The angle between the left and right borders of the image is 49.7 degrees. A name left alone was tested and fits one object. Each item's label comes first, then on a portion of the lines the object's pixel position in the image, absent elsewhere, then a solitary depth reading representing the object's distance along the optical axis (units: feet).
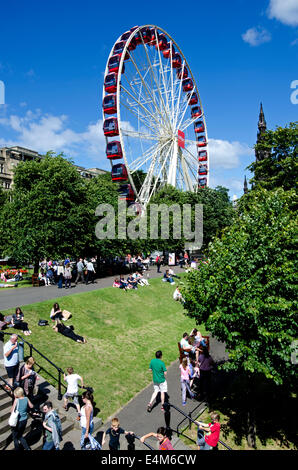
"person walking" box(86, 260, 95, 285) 73.10
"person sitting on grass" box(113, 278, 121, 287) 72.10
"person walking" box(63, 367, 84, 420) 28.68
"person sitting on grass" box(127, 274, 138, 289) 74.97
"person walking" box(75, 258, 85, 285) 72.18
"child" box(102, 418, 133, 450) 22.47
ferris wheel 107.86
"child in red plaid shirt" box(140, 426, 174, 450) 21.61
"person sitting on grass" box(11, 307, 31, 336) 41.16
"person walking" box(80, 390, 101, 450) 23.50
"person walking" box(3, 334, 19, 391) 27.87
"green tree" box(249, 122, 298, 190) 75.66
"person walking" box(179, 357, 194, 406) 33.27
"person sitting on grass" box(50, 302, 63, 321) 45.68
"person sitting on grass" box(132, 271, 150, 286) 81.03
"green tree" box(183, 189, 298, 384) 27.78
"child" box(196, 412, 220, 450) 23.86
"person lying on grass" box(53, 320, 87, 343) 43.74
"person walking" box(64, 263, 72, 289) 66.64
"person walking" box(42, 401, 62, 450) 21.71
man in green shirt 30.81
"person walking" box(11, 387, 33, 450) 22.12
